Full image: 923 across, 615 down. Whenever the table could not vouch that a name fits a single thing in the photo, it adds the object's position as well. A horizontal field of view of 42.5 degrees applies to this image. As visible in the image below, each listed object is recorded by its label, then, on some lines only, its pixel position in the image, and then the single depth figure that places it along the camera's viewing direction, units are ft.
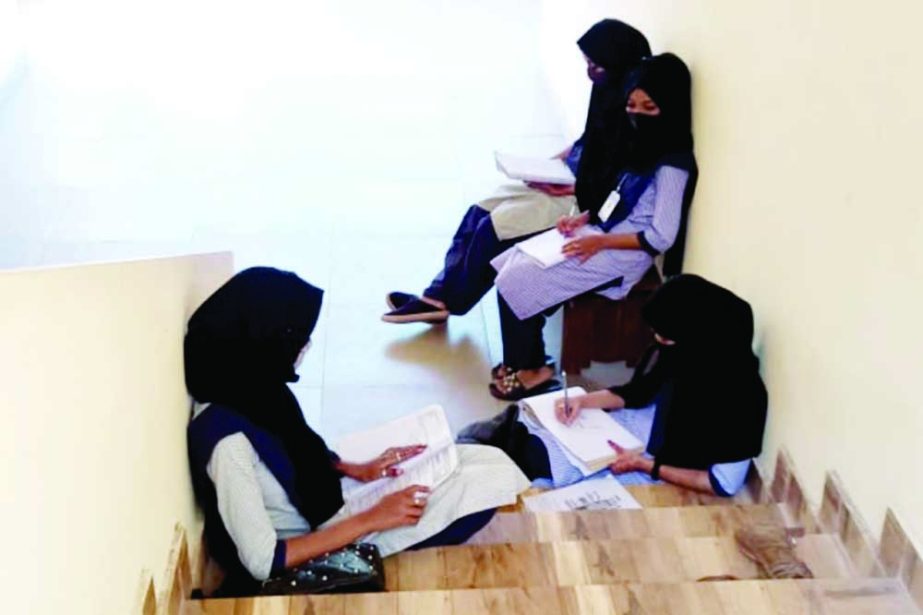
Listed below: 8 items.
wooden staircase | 7.55
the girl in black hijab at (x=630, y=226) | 12.35
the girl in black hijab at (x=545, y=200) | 13.23
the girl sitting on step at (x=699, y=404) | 10.21
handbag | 8.19
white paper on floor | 10.45
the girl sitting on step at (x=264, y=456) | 8.29
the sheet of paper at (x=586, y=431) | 10.91
